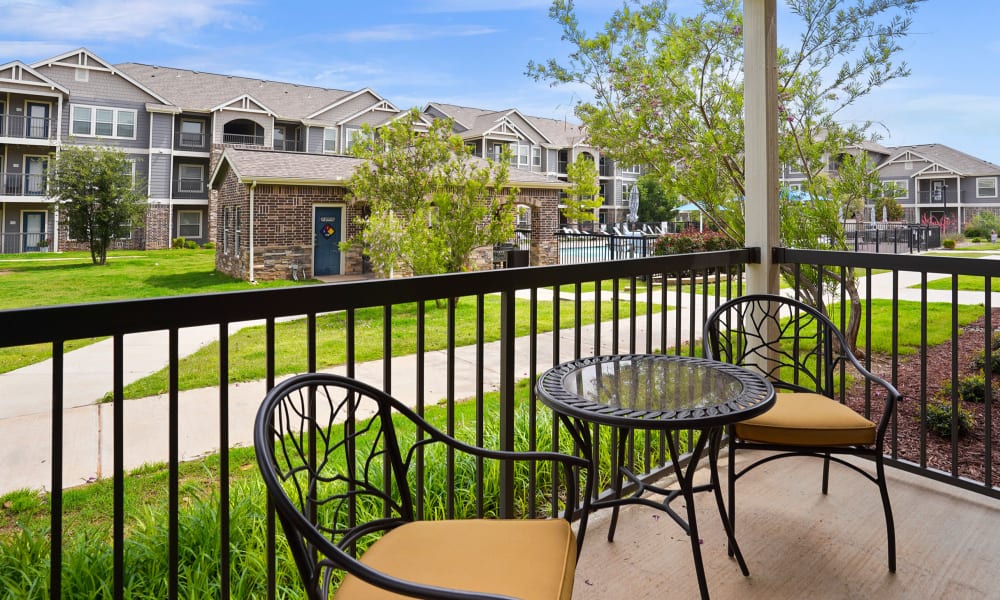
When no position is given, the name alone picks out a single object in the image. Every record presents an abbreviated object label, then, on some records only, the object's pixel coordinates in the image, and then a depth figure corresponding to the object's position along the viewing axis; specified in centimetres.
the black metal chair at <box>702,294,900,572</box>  166
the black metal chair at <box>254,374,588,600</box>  78
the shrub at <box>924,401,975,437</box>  271
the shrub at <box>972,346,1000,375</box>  365
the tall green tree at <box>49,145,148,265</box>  1059
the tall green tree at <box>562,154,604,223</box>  1553
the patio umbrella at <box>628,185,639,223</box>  1304
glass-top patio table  126
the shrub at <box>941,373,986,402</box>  327
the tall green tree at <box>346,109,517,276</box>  884
